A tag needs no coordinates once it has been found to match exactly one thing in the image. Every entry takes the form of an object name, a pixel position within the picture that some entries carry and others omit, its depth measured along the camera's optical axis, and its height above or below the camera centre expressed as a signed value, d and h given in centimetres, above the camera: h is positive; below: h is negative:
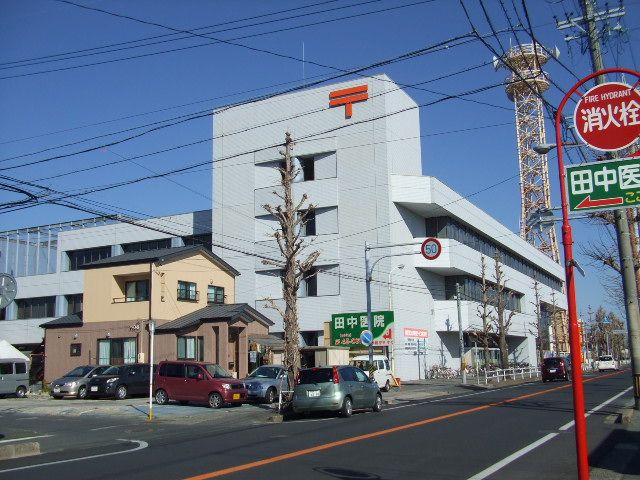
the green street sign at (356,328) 4338 +93
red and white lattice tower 8403 +2325
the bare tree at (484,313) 5362 +230
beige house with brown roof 3900 +163
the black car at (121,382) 3183 -161
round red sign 859 +282
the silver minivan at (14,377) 3566 -140
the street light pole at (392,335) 4816 +44
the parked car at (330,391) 2108 -153
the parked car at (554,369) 4702 -224
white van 3692 -164
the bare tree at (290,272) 2491 +273
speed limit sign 3269 +457
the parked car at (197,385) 2608 -153
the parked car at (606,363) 7756 -326
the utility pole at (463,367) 4198 -176
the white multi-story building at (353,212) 5072 +1041
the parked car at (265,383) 2850 -167
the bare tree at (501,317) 5446 +174
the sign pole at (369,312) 3100 +138
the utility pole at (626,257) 1822 +214
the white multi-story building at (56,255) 6306 +938
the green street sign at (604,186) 843 +188
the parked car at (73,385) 3256 -171
